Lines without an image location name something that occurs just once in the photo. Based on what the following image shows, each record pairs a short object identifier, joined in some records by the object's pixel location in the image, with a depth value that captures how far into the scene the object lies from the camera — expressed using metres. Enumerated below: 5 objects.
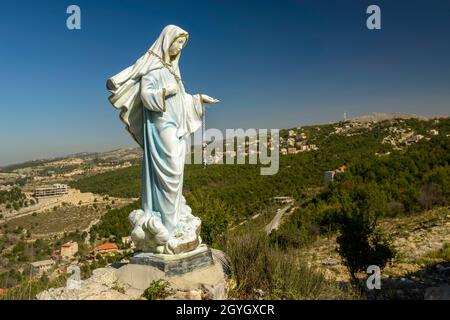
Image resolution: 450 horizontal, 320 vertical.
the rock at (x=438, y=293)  4.70
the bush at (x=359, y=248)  6.92
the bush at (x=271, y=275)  4.67
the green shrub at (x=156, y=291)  4.52
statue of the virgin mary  5.12
